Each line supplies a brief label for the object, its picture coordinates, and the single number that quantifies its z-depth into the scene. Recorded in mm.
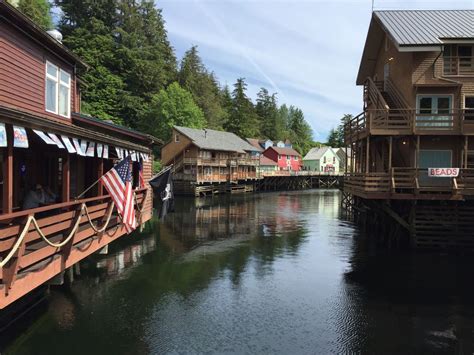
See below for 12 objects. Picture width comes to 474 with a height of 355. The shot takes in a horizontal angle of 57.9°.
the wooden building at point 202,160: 57500
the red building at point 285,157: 97625
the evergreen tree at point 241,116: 97438
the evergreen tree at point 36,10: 47725
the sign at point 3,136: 8570
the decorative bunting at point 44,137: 10117
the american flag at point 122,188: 13555
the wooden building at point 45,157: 8883
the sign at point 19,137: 9125
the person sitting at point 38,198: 12844
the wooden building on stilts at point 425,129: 20953
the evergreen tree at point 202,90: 84869
